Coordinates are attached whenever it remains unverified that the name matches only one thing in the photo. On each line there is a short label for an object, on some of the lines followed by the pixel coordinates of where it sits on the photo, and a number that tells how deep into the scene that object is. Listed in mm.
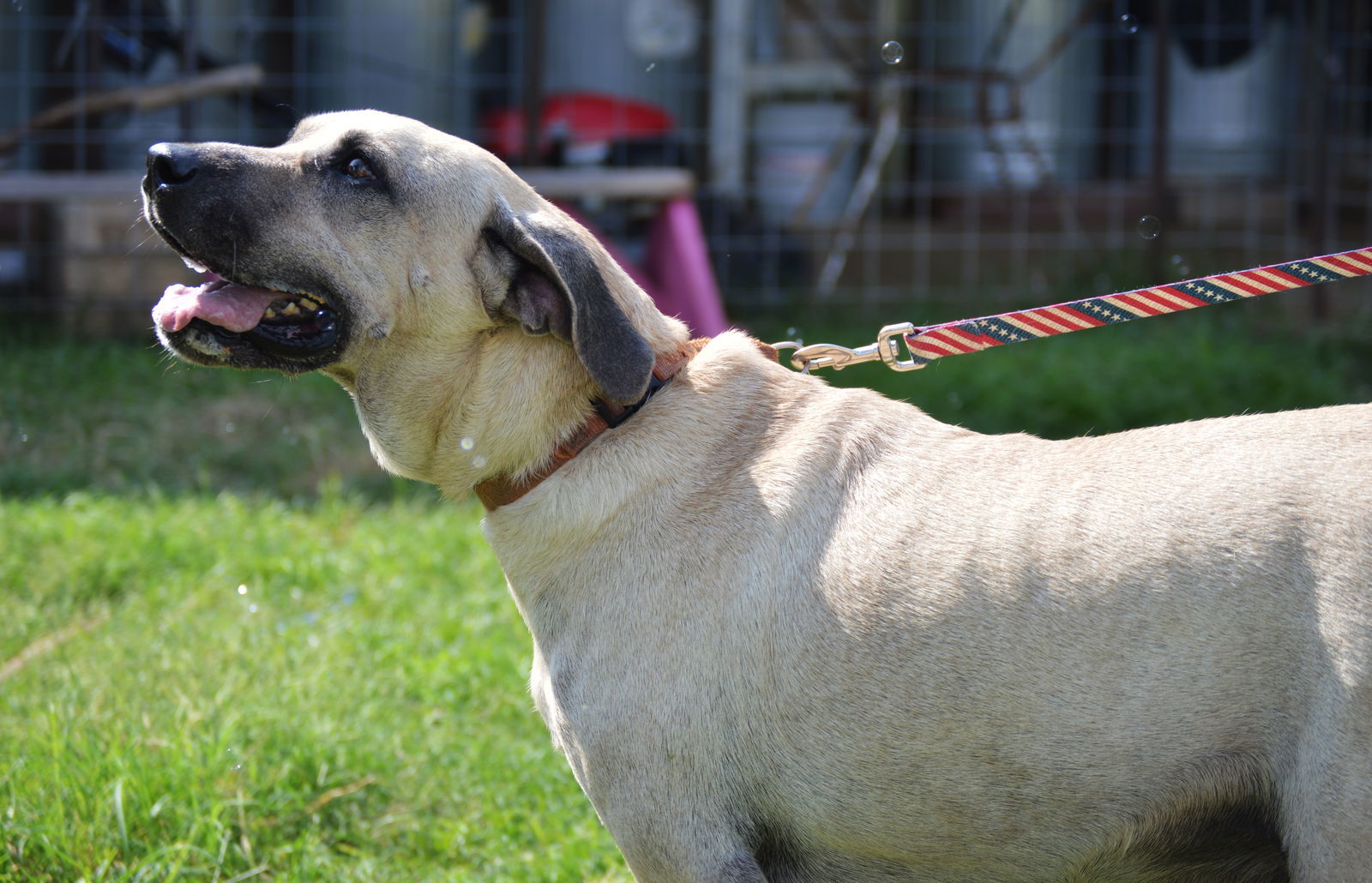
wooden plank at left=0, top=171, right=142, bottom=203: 6762
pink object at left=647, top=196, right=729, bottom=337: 6754
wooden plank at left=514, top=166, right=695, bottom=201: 7219
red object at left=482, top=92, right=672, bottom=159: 9555
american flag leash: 2830
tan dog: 2230
